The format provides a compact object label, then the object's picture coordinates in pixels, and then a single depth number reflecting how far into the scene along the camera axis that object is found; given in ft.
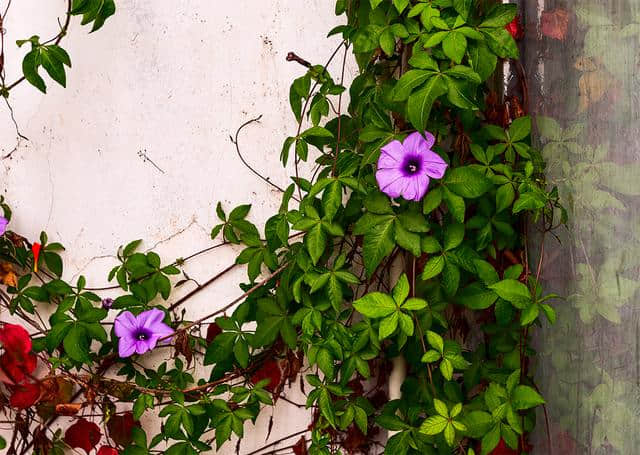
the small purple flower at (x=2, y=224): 6.90
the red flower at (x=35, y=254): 7.05
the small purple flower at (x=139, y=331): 6.87
